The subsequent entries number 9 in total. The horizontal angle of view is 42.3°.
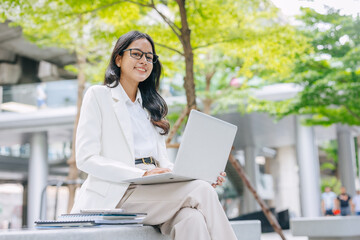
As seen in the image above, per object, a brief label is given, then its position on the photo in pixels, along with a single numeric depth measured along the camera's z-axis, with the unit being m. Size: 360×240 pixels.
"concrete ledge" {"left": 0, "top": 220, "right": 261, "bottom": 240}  1.80
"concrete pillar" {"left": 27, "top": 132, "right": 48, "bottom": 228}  20.41
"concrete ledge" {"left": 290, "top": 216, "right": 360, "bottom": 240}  7.59
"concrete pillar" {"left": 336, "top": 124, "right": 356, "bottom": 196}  19.42
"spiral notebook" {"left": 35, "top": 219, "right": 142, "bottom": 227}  2.11
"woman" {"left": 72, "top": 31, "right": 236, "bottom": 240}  2.11
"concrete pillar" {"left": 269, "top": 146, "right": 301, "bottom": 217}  28.91
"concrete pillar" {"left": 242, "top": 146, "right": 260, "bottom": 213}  22.45
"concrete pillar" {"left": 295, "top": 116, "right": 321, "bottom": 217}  16.59
